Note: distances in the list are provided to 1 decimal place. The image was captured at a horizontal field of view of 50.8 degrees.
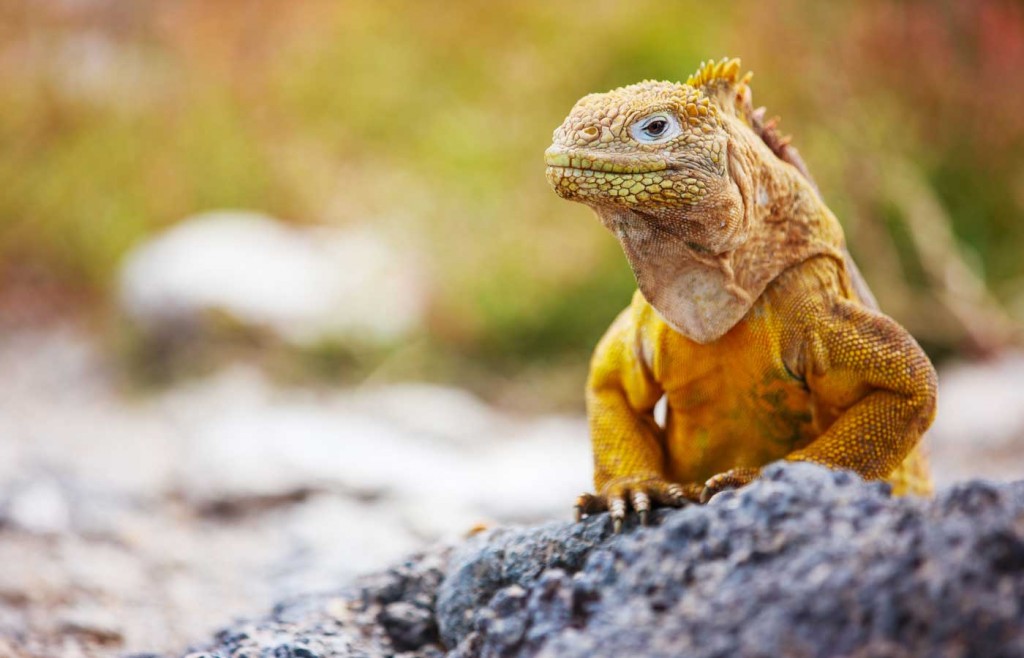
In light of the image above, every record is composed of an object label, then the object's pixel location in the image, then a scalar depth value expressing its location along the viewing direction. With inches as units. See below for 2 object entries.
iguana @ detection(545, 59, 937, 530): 112.0
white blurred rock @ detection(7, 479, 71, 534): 220.7
